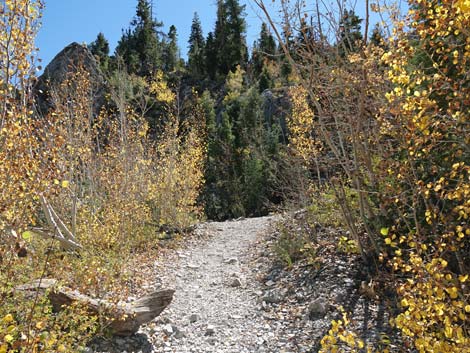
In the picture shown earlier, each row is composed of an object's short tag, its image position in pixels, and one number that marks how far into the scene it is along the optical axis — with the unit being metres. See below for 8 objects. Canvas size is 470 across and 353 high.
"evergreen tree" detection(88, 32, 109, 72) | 37.66
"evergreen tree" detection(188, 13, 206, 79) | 35.38
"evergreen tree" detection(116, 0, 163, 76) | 33.88
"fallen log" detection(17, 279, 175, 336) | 4.28
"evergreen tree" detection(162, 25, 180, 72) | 36.84
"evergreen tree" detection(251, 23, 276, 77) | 31.30
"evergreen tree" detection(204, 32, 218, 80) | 34.97
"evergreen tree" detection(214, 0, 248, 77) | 34.59
